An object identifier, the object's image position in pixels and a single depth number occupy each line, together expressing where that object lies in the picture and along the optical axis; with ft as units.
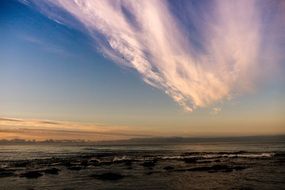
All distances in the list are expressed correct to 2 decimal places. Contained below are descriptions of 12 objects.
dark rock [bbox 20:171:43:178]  86.41
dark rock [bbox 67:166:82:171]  103.70
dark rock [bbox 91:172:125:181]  82.17
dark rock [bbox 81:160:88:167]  115.22
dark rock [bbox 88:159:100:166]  118.13
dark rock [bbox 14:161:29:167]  115.02
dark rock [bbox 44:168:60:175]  94.36
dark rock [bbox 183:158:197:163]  127.42
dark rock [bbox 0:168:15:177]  88.53
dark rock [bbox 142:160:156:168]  111.77
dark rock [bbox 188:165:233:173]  96.89
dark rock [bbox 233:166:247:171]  99.39
